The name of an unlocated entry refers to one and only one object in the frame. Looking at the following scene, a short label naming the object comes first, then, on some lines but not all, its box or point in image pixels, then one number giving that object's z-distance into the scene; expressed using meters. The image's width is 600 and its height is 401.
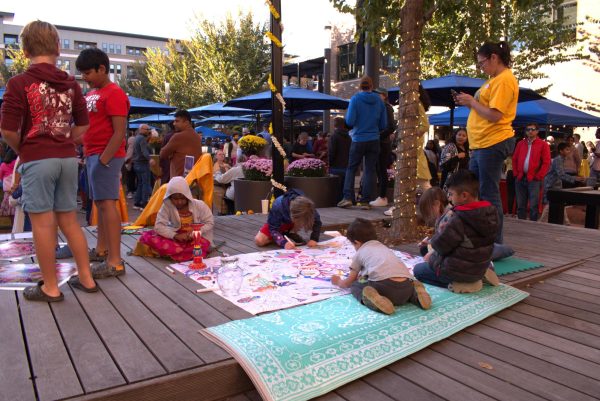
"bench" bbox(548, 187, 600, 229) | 7.08
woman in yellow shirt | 4.38
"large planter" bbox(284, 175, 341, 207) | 8.02
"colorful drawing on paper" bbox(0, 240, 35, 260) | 4.46
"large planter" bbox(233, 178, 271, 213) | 8.02
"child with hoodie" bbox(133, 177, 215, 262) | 4.36
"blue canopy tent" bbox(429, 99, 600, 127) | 11.06
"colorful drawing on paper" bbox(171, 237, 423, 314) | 3.29
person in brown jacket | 6.25
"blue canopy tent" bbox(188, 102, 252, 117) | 16.31
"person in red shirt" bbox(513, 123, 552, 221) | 8.05
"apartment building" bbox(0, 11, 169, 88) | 68.12
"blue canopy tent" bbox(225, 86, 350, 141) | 10.25
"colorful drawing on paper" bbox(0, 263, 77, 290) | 3.45
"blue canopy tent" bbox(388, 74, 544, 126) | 8.06
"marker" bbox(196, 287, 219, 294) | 3.45
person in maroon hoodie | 2.90
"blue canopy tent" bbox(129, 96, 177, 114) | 14.23
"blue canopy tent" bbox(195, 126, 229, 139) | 27.37
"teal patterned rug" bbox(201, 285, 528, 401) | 2.32
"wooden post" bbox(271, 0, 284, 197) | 6.67
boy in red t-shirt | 3.69
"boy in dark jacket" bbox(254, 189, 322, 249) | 4.67
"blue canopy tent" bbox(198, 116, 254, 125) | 22.96
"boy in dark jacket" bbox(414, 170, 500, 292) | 3.35
